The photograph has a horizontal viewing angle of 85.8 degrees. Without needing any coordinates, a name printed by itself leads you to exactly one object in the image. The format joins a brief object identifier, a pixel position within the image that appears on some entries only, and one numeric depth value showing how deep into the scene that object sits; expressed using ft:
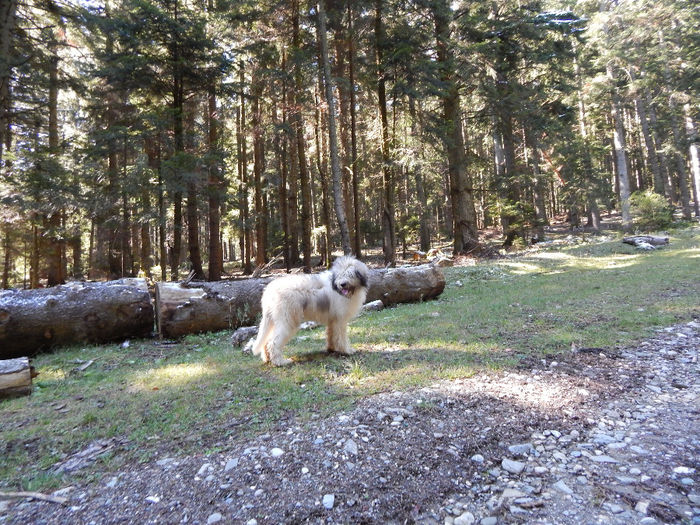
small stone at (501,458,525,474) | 9.39
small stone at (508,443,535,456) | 10.09
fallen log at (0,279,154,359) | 22.44
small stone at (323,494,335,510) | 8.20
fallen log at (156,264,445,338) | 25.76
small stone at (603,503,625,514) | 7.82
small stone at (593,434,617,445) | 10.50
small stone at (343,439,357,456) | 10.05
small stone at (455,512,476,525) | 7.78
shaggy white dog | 17.58
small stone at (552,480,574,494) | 8.56
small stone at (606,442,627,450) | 10.19
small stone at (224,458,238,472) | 9.61
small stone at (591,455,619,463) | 9.62
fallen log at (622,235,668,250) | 56.34
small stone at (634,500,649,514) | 7.79
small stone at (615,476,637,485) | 8.75
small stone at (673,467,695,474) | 8.99
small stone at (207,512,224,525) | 7.82
